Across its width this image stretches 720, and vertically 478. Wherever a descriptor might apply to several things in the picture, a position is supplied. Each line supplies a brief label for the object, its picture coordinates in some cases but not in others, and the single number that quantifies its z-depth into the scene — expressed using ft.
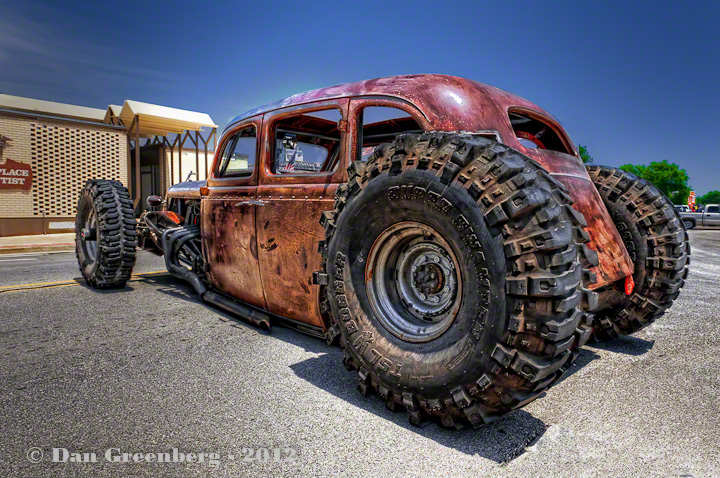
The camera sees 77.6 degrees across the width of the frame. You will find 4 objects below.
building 49.49
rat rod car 6.65
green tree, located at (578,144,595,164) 166.13
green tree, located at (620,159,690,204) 224.33
